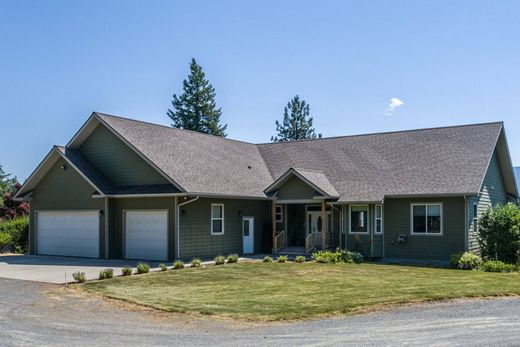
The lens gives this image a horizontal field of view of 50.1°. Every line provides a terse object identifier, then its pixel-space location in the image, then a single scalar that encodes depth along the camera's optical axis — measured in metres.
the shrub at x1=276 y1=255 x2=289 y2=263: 23.10
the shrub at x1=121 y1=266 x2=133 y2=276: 18.50
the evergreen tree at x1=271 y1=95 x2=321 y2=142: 65.50
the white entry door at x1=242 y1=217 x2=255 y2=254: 27.28
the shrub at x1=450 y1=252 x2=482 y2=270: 21.52
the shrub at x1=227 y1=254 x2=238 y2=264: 22.89
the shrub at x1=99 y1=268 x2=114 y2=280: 17.81
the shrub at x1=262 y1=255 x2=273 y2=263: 23.20
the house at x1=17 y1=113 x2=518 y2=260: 23.94
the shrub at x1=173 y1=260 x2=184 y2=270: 20.56
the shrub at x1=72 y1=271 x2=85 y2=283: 17.18
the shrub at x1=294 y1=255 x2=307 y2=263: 23.41
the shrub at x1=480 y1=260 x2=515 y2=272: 20.55
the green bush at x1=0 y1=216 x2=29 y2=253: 29.14
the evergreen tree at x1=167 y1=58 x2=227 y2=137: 60.50
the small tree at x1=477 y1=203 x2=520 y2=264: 22.28
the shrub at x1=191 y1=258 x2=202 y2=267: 21.31
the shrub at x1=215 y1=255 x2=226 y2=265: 22.29
